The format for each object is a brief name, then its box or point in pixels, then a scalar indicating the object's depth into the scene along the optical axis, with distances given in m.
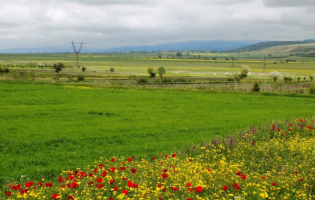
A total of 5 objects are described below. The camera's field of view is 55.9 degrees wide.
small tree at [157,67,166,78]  82.49
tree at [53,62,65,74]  90.69
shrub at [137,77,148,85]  61.08
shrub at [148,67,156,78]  84.61
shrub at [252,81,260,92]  45.25
